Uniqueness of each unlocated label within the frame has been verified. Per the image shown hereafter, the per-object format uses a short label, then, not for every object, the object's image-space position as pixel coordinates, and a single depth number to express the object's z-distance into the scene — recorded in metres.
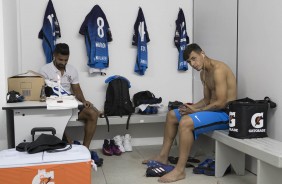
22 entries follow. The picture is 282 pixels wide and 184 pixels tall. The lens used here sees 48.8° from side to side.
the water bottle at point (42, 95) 2.78
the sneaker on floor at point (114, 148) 3.82
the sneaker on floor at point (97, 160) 3.31
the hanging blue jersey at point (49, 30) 3.91
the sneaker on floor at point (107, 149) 3.81
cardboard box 2.82
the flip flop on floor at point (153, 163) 3.09
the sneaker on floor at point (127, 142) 4.01
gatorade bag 2.54
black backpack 3.95
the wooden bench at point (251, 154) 2.22
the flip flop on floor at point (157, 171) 2.91
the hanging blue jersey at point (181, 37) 4.31
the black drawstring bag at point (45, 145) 1.96
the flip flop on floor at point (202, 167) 3.01
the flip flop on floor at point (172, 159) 3.38
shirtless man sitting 2.87
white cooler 1.82
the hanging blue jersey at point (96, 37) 4.00
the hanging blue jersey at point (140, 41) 4.19
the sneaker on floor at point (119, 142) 3.95
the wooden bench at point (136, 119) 3.83
